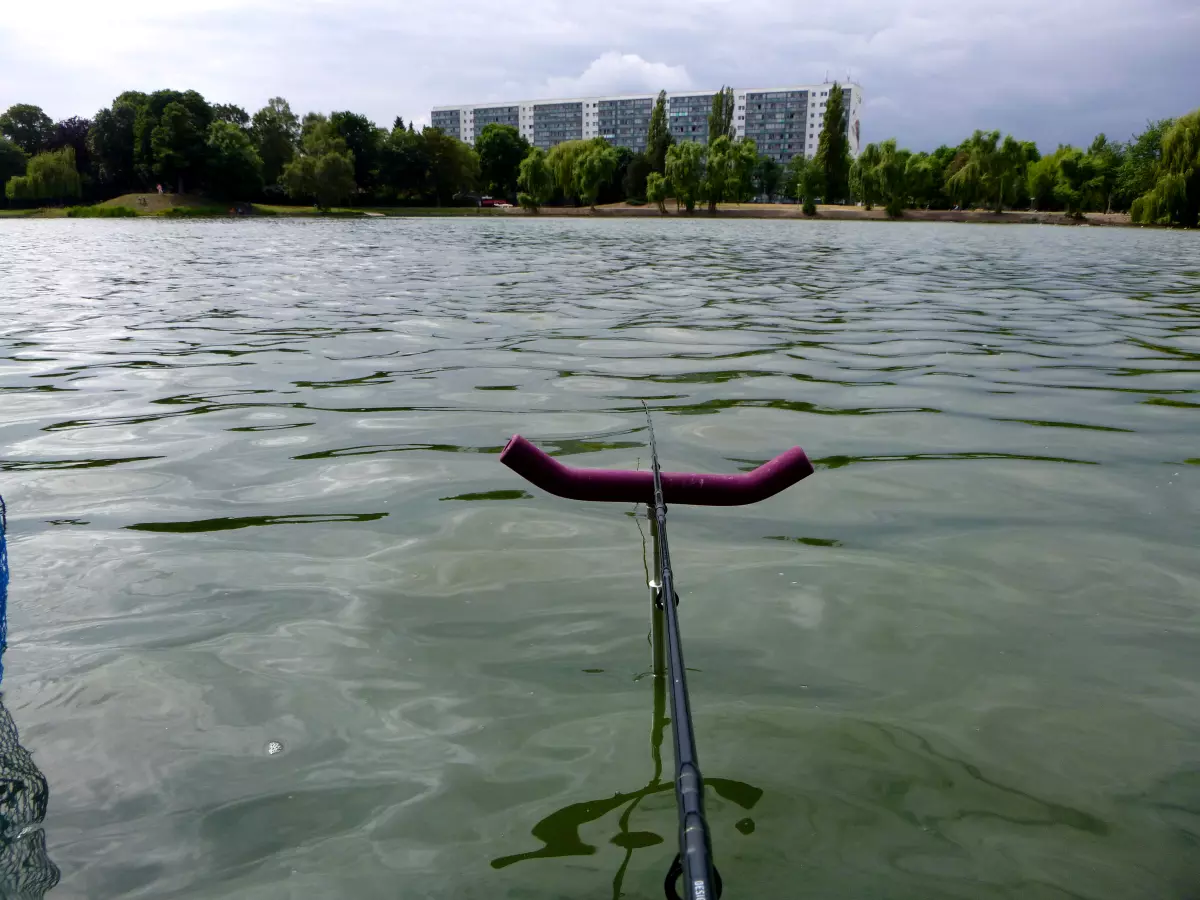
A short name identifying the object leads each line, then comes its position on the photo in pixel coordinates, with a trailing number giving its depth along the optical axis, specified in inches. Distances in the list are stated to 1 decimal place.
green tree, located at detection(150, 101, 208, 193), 3474.4
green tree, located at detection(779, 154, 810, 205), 4306.1
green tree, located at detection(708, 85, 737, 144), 4119.1
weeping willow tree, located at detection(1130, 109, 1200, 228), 2049.7
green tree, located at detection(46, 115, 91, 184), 4158.5
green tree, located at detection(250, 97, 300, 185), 4124.0
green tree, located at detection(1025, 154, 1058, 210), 3230.8
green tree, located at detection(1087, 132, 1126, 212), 3011.8
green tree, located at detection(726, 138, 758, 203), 3270.2
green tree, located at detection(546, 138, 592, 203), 3659.0
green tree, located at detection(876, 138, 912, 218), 2920.8
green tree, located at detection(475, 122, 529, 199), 4490.7
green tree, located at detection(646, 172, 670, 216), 3321.9
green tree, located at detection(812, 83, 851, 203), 3472.0
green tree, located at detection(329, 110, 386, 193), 3981.3
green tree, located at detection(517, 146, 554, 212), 3449.8
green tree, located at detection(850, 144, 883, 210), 2989.7
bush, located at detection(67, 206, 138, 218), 3173.5
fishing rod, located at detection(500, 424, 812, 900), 50.4
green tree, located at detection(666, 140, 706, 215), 3221.0
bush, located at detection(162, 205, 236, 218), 3196.4
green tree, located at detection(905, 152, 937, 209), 2999.5
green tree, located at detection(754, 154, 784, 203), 4798.2
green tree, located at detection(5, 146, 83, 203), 3481.8
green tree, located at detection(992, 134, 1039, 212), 2921.3
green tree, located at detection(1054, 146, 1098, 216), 3006.9
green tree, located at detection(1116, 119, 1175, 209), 2918.3
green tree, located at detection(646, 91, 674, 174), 4001.0
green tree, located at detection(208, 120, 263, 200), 3550.7
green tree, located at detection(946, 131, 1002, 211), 2952.8
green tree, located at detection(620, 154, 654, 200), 4168.3
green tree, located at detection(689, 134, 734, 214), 3218.5
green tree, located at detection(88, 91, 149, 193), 3779.5
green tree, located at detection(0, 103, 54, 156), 4104.3
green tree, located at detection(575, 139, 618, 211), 3412.9
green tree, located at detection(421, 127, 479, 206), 4008.4
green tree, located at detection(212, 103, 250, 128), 4604.8
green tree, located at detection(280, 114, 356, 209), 3373.5
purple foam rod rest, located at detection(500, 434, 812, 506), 77.1
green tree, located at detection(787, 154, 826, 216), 3211.1
